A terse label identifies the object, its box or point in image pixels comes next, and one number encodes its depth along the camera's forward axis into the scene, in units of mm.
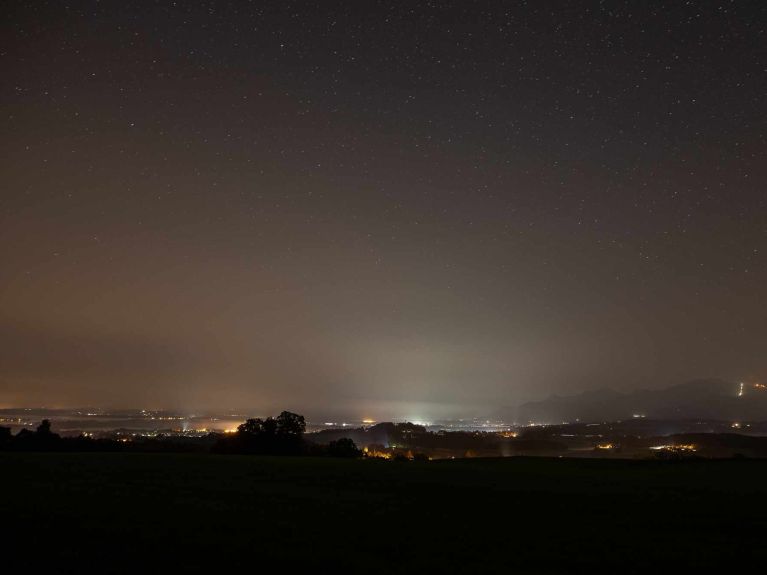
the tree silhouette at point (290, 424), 48125
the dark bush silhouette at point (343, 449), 42406
